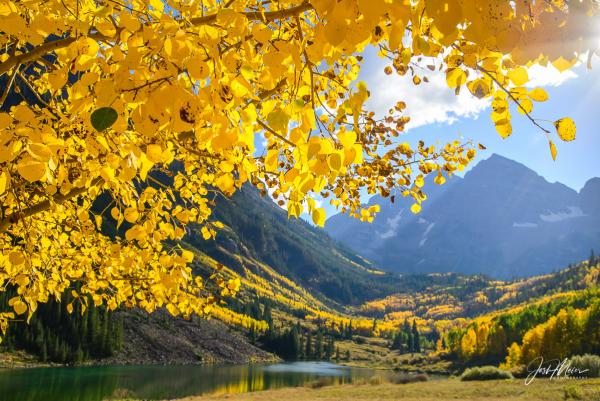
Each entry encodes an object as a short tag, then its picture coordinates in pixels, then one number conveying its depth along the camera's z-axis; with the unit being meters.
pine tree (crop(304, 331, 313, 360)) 148.38
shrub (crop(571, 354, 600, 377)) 38.94
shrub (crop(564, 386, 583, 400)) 26.05
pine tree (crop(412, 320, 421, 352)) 170.91
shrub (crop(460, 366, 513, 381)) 47.78
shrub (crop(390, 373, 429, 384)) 63.49
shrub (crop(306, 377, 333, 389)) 66.53
